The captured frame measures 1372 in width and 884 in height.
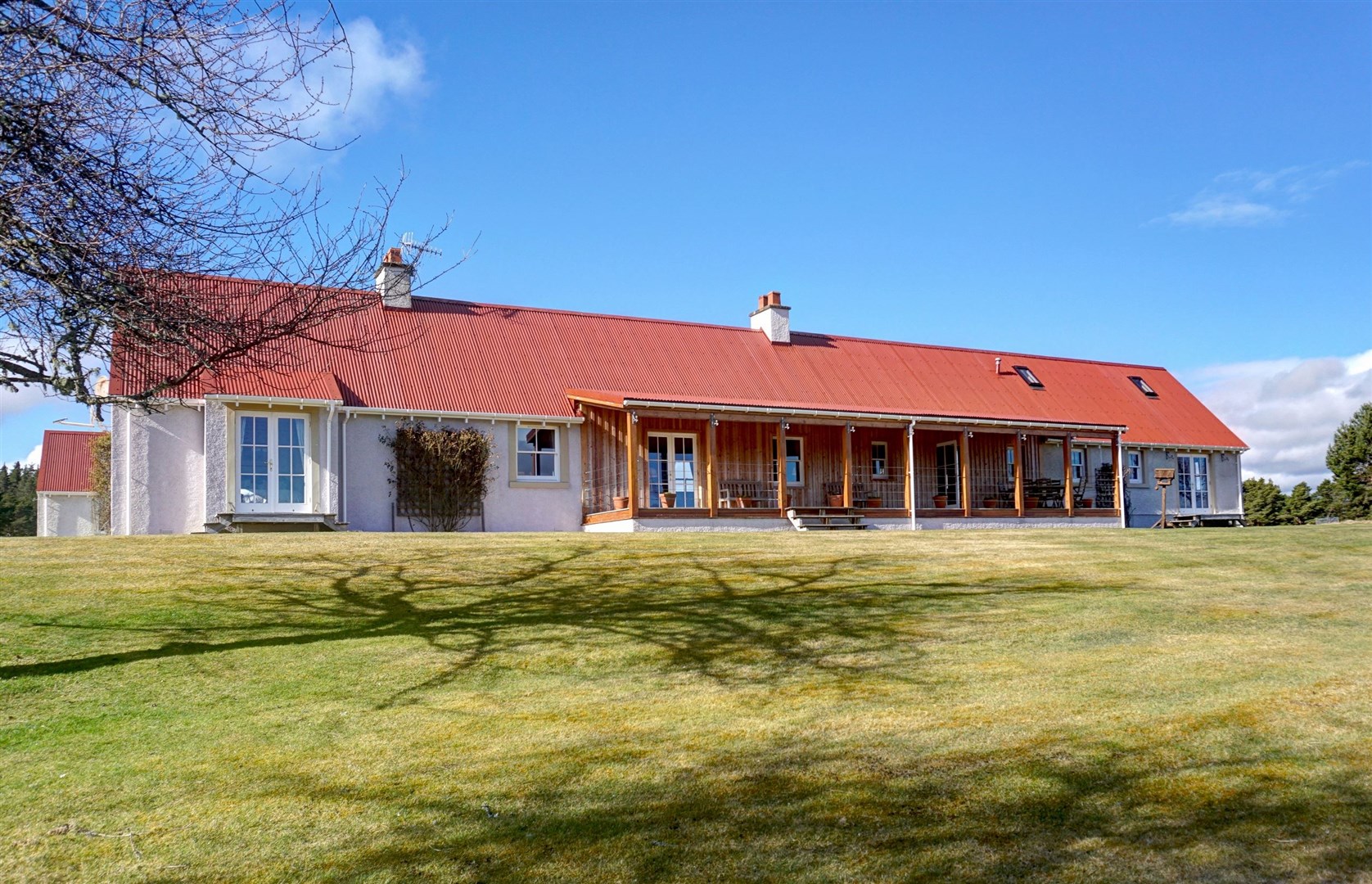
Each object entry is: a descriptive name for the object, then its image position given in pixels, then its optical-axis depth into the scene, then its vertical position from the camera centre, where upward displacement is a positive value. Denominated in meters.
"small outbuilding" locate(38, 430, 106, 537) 34.66 -0.07
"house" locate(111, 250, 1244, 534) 21.42 +1.18
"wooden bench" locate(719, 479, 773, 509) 25.66 -0.29
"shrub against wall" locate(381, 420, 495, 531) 23.08 +0.27
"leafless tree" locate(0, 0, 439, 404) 7.65 +2.09
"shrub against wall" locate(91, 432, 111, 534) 25.64 +0.31
